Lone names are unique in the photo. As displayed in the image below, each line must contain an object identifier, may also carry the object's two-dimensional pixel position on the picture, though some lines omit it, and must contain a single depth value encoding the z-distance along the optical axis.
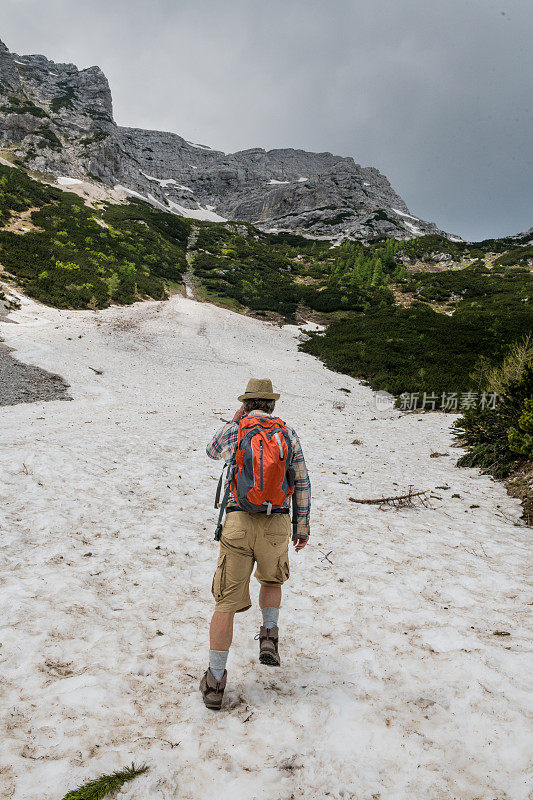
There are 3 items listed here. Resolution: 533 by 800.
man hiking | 2.87
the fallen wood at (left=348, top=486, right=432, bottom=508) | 7.48
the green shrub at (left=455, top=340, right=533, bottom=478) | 8.78
